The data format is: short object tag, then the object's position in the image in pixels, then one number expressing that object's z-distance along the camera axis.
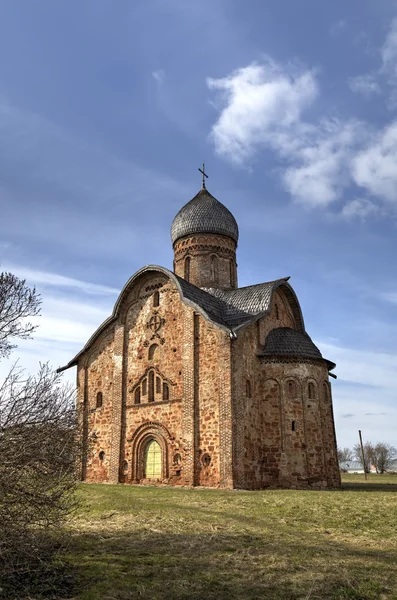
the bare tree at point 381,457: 58.22
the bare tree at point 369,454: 62.81
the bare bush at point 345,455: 83.14
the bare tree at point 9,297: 8.19
